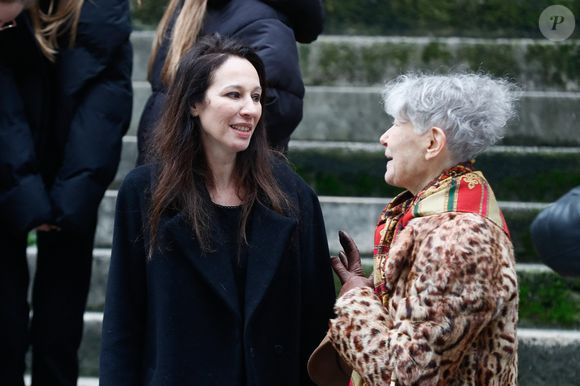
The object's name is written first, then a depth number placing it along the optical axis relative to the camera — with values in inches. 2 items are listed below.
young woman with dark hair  256.2
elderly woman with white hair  215.5
